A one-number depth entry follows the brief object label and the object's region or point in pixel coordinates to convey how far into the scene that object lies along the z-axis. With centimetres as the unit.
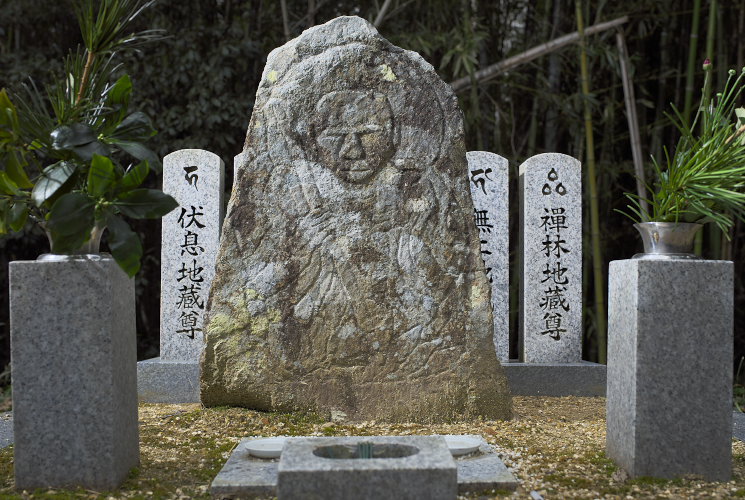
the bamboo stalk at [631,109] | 552
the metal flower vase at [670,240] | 266
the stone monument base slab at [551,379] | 484
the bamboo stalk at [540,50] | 567
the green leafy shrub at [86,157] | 247
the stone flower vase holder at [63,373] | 248
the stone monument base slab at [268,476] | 241
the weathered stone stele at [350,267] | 358
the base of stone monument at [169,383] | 467
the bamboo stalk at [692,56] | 550
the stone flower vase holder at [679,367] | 260
